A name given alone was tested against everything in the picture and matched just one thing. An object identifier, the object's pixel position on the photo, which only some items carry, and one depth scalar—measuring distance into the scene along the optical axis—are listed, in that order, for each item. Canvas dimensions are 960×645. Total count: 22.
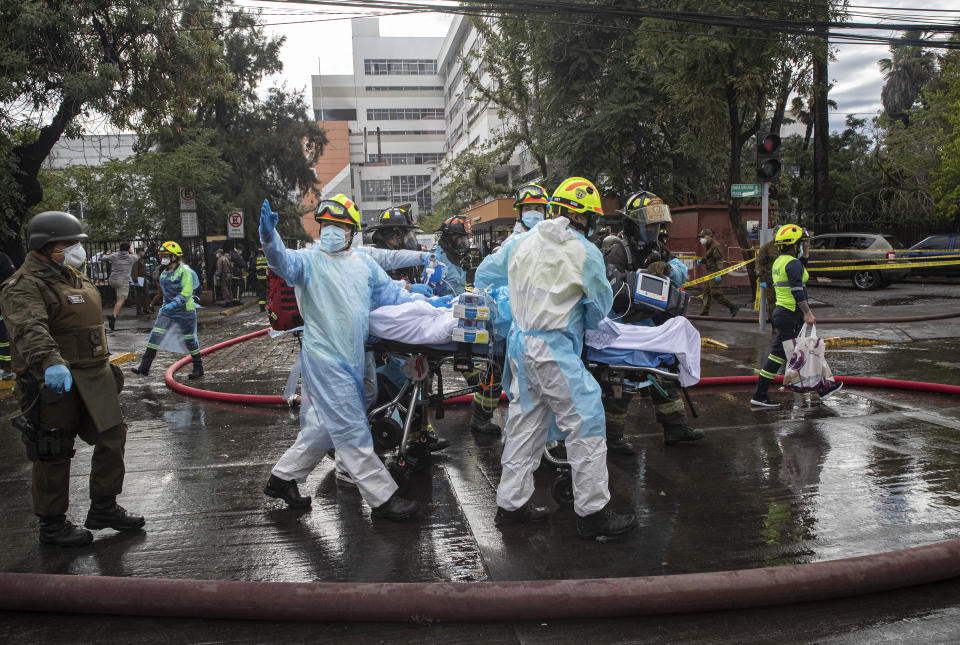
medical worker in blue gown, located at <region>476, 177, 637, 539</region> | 3.92
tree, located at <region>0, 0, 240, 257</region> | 11.08
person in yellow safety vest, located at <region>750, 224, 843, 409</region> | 6.65
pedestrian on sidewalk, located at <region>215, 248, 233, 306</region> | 20.75
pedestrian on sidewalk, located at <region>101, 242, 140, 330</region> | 16.38
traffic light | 11.72
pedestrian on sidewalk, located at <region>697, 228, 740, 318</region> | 14.09
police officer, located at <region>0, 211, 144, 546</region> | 3.79
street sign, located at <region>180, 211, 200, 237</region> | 19.55
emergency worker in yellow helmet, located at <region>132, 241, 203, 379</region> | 8.86
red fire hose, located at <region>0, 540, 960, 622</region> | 3.13
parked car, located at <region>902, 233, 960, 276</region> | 20.56
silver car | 20.30
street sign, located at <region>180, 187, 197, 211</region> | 19.41
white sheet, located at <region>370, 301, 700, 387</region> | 4.62
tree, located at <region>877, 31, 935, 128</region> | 37.84
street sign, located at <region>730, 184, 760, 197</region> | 12.35
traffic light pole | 11.95
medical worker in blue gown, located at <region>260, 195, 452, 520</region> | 4.19
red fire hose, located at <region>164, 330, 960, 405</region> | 7.09
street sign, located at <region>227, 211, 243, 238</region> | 21.17
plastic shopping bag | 6.48
